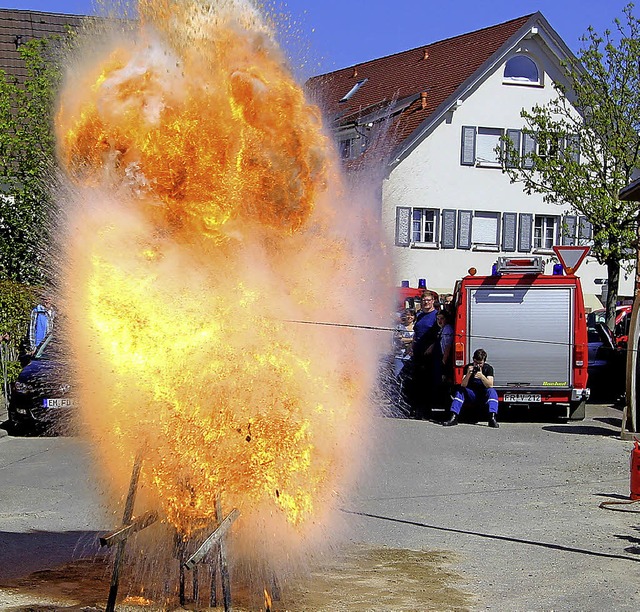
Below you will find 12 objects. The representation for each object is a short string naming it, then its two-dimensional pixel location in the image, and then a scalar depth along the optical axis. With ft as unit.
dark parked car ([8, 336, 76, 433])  53.52
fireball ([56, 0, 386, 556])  21.62
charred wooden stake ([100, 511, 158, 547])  19.67
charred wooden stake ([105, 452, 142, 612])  20.80
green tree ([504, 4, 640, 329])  98.43
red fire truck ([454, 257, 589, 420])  62.08
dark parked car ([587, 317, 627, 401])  73.15
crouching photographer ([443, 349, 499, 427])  60.32
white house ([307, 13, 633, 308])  131.75
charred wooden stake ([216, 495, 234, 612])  19.74
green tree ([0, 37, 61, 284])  68.39
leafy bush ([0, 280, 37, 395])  61.05
